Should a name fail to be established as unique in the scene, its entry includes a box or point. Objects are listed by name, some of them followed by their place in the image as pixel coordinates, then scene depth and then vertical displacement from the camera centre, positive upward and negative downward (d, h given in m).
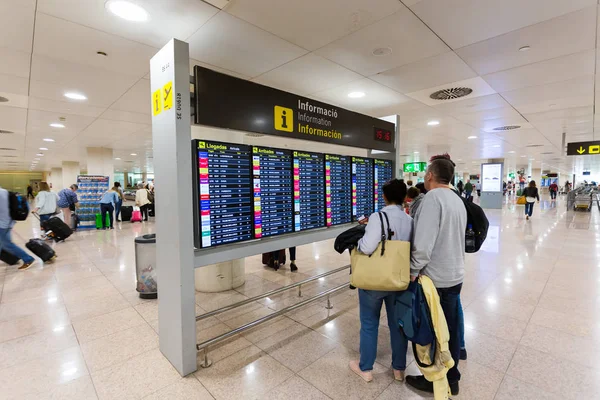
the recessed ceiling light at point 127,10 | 2.56 +1.68
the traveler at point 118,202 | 10.26 -0.49
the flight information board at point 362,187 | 3.81 -0.01
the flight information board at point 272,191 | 2.78 -0.04
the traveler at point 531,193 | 10.86 -0.34
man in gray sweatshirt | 1.95 -0.41
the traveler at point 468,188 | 16.03 -0.17
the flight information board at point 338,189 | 3.48 -0.03
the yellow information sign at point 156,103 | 2.37 +0.74
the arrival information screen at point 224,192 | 2.38 -0.04
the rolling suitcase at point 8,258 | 5.24 -1.25
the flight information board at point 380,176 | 4.14 +0.15
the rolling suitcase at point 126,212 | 11.62 -0.93
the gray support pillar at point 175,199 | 2.17 -0.08
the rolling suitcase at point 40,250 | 5.61 -1.17
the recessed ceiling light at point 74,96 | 5.05 +1.72
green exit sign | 16.87 +1.16
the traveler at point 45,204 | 7.53 -0.36
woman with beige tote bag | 2.00 -0.57
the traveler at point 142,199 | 11.45 -0.39
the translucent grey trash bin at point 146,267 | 3.88 -1.08
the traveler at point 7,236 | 4.92 -0.81
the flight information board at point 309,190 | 3.17 -0.04
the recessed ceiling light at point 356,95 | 5.20 +1.72
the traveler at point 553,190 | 21.38 -0.47
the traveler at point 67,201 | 9.18 -0.36
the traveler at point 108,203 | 9.63 -0.46
